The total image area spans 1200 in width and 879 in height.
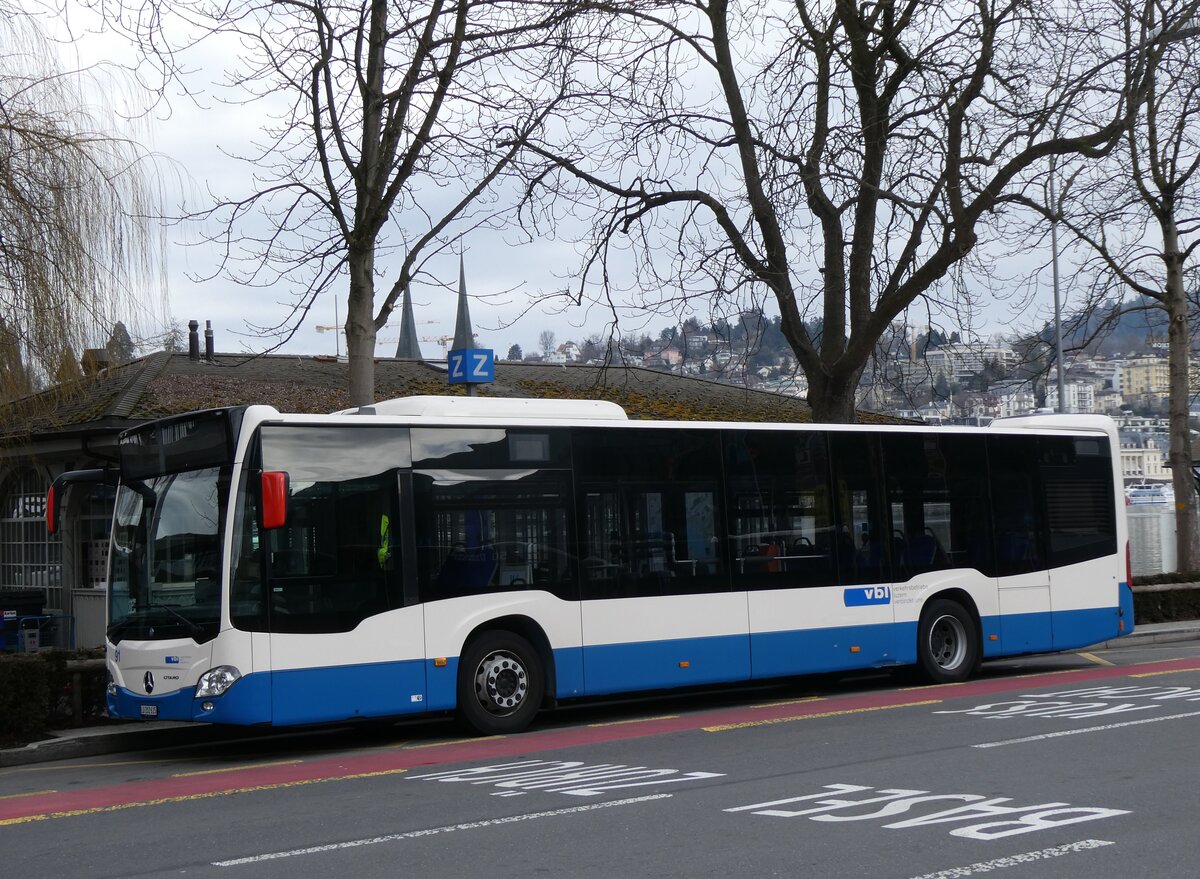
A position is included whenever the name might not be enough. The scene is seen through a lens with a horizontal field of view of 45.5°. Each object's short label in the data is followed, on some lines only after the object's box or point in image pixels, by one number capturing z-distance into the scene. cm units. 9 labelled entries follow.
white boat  9825
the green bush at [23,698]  1342
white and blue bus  1212
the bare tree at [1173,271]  2695
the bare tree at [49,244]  1491
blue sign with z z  1964
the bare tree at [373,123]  1683
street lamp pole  3189
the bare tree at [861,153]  1970
